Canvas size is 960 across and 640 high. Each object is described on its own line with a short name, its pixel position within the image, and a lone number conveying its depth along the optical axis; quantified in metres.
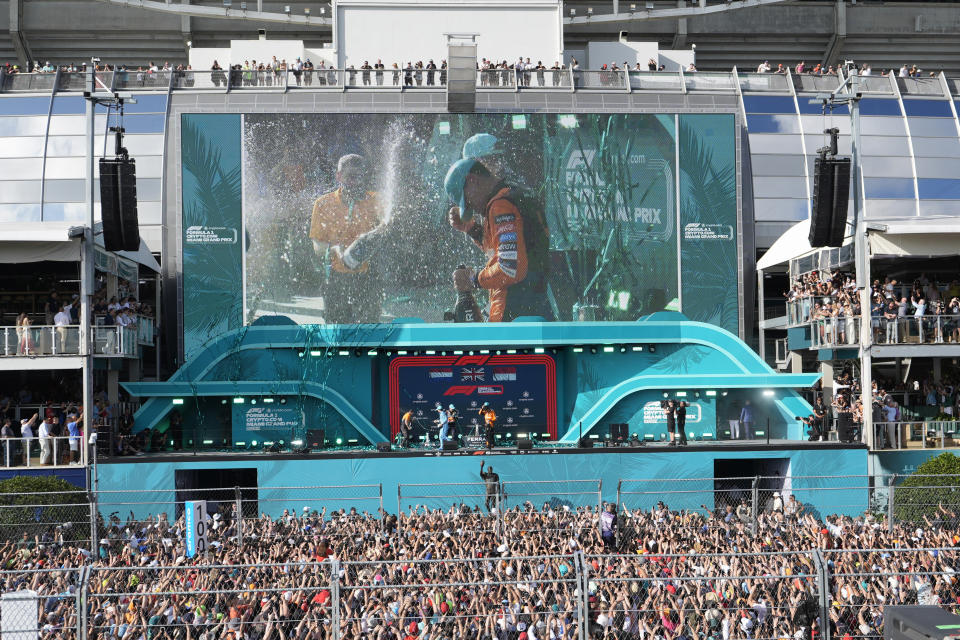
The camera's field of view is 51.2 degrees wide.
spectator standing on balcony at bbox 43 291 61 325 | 30.50
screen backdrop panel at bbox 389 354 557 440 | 33.91
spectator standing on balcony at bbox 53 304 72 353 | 28.78
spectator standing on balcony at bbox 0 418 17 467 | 27.30
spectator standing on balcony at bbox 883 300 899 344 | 29.08
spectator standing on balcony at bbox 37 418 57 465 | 27.64
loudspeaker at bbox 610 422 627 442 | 30.92
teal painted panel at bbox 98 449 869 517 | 28.36
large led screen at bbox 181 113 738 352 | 35.38
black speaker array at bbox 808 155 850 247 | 27.34
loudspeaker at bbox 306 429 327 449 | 30.08
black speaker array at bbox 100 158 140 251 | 27.62
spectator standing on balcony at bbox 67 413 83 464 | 28.08
